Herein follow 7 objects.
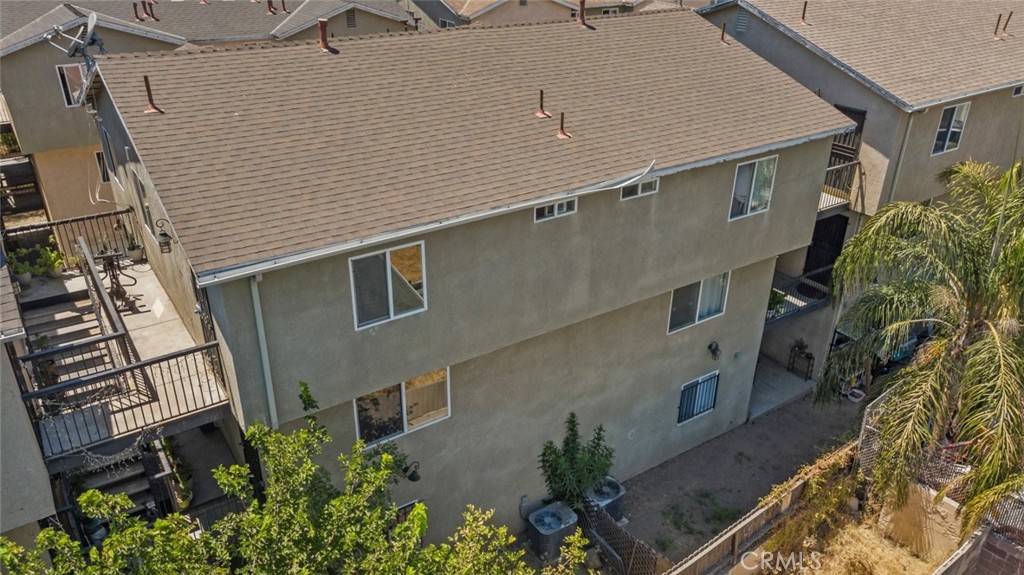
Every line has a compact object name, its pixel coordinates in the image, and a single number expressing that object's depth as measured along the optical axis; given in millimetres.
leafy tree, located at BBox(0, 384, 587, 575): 6949
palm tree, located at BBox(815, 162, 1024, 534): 11492
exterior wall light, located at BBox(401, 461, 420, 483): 12609
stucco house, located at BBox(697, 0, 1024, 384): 17422
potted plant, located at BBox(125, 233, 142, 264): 15555
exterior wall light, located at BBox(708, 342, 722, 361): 16562
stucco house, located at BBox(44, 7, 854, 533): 10055
